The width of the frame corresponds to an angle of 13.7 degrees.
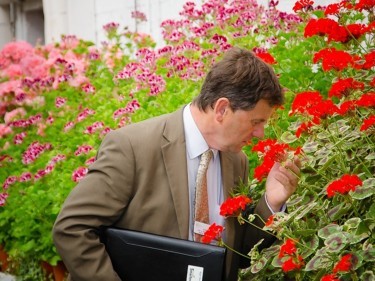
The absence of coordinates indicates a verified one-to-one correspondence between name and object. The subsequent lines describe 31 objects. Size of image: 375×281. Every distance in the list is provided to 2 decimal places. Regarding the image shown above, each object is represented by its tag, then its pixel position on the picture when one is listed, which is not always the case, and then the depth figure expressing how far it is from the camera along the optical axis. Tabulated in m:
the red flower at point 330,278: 5.05
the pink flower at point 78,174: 8.82
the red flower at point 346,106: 5.71
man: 5.74
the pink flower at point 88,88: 11.46
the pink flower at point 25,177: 10.47
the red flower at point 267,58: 7.45
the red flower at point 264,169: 5.81
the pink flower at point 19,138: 11.80
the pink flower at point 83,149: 9.49
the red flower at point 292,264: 5.36
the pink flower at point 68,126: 10.65
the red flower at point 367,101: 5.65
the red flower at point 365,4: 6.91
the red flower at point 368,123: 5.47
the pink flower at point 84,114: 10.38
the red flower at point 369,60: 6.42
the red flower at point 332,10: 6.99
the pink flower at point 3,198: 10.88
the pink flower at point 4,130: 12.40
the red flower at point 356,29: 6.94
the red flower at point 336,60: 6.18
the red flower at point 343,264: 5.08
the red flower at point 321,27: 6.88
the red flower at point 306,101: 5.66
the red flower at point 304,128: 6.04
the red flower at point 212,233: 5.57
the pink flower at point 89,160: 8.82
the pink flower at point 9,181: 10.69
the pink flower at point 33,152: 10.80
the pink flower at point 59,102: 11.34
